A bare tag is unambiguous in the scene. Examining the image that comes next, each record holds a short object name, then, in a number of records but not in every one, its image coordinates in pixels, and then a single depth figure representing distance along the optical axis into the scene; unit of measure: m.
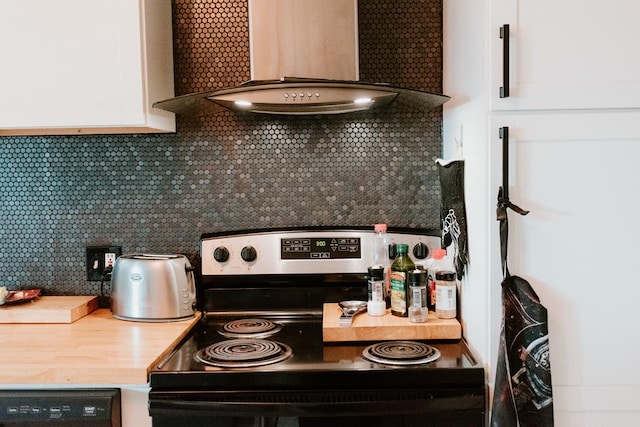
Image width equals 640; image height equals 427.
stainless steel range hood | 1.70
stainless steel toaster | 1.84
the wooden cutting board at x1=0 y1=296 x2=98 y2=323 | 1.87
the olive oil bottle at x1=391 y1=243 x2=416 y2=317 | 1.74
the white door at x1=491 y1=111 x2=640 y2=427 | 1.43
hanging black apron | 1.39
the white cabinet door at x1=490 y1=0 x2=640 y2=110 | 1.41
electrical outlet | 2.06
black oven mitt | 1.69
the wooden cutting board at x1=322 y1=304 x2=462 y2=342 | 1.67
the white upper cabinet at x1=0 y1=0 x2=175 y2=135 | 1.70
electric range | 1.41
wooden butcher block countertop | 1.44
